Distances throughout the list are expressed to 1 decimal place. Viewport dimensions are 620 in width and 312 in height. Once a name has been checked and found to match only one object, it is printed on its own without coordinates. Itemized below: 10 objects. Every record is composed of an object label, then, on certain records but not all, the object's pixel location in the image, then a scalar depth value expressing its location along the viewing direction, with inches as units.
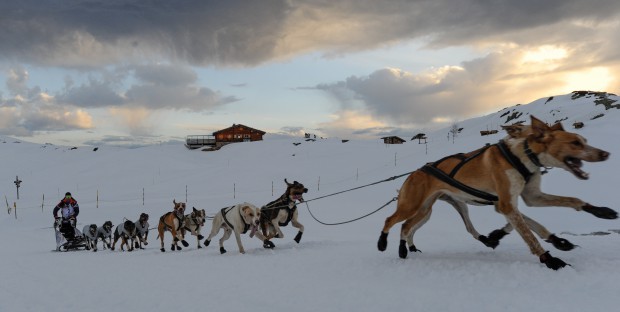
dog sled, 582.1
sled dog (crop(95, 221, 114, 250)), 583.8
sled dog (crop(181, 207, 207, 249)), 525.4
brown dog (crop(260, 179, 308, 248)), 419.2
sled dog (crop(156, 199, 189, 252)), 519.8
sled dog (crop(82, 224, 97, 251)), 586.6
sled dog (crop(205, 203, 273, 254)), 400.2
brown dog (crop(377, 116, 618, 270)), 169.9
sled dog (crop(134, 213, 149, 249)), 559.8
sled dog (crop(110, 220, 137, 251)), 554.9
